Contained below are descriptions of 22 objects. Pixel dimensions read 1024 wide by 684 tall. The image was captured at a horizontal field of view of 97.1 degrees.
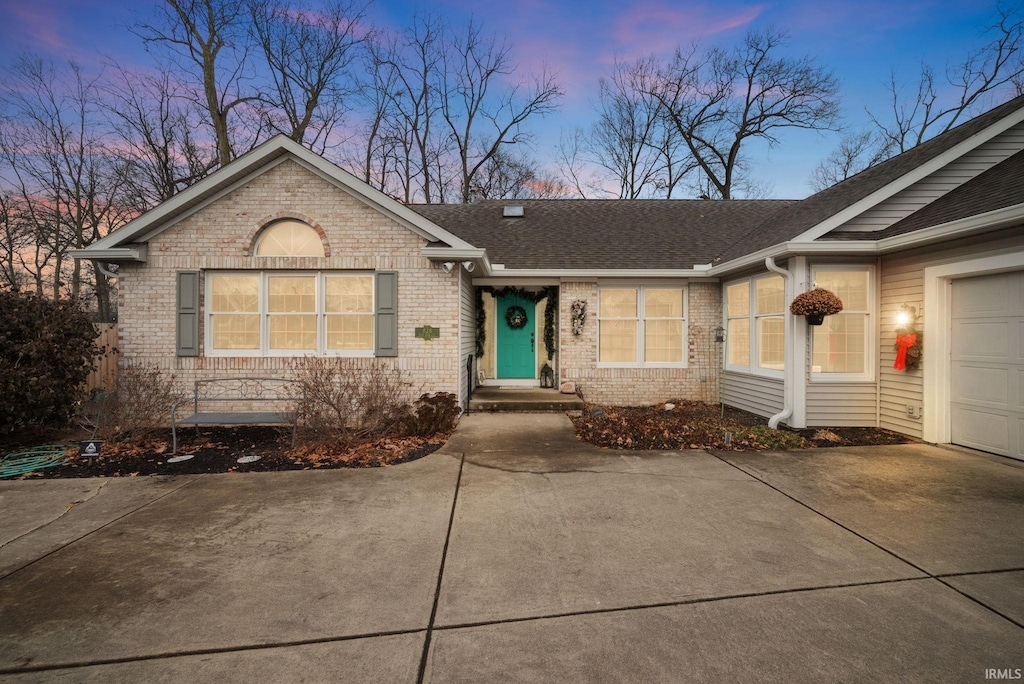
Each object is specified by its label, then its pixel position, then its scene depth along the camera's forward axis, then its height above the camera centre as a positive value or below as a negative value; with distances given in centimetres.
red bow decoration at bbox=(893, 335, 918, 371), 675 -6
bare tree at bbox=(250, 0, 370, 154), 1938 +1165
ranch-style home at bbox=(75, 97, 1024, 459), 638 +91
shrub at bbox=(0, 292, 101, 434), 628 -22
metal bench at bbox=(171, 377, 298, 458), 805 -88
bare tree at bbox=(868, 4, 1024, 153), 1565 +1036
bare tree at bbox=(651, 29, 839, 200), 2181 +1251
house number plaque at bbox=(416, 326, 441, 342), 826 +20
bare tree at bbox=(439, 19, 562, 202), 2100 +1160
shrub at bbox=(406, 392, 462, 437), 720 -119
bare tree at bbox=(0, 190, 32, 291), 1820 +438
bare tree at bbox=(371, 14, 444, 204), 2073 +1210
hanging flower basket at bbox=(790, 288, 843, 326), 700 +61
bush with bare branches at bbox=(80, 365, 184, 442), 648 -100
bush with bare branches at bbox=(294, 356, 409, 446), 657 -96
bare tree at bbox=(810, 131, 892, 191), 2247 +934
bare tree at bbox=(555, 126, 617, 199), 2336 +1003
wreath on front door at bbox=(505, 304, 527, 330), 1098 +65
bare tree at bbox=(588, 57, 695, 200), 2314 +1101
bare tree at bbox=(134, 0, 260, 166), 1684 +1068
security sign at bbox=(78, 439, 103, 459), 607 -143
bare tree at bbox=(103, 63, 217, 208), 1888 +765
